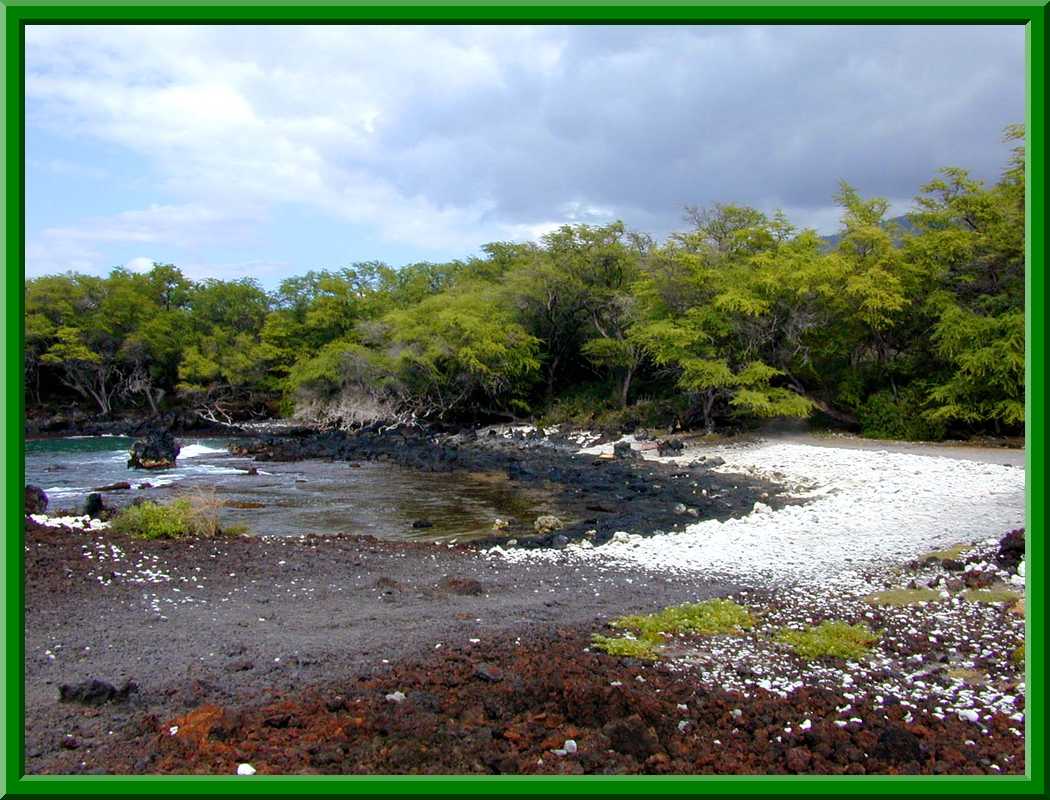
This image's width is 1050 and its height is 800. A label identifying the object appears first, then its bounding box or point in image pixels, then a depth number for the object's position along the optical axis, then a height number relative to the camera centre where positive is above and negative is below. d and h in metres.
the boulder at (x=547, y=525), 15.87 -2.83
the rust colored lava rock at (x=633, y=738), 4.30 -2.08
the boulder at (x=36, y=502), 14.99 -2.13
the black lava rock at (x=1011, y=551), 9.03 -1.99
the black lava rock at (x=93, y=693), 5.42 -2.22
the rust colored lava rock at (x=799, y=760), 4.19 -2.14
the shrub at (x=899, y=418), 25.84 -0.82
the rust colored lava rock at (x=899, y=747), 4.32 -2.14
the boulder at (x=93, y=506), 15.07 -2.26
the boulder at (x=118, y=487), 21.42 -2.61
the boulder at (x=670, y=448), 27.64 -1.97
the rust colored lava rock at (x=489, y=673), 5.70 -2.21
